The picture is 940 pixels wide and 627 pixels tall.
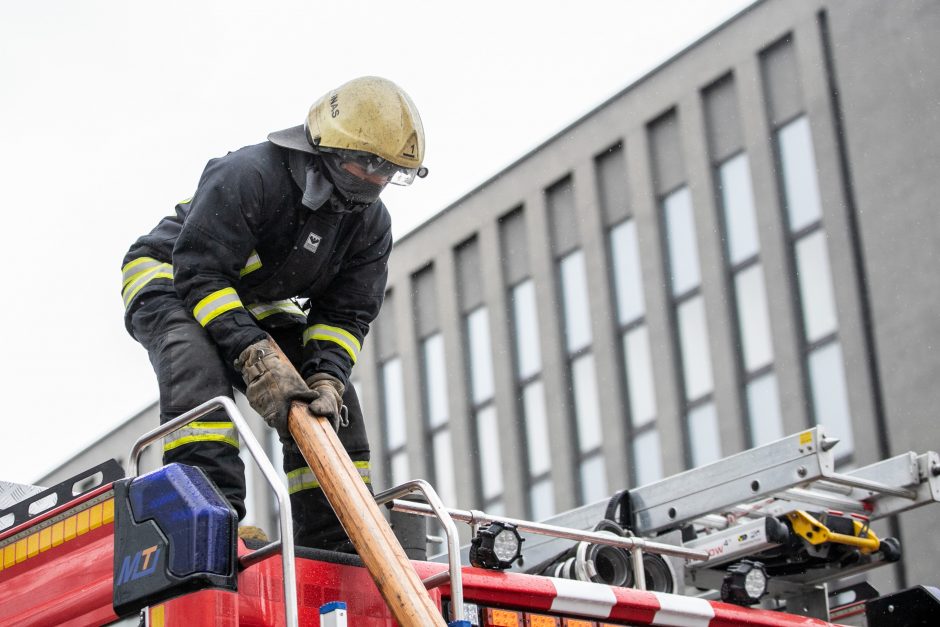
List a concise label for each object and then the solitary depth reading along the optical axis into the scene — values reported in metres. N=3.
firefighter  4.97
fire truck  3.94
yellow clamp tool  6.66
